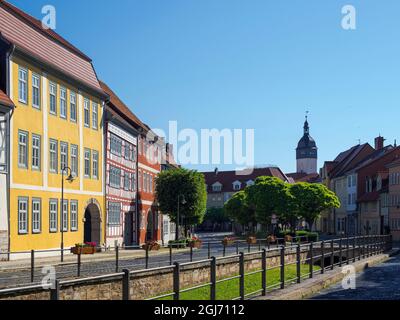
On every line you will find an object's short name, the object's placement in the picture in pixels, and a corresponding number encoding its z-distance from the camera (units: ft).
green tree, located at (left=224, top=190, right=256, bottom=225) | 289.12
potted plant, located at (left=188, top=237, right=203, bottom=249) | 131.16
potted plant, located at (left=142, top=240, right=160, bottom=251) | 131.60
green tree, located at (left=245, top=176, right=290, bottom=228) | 236.84
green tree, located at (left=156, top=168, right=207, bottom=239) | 195.83
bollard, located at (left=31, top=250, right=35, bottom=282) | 68.93
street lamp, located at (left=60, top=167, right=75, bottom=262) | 116.45
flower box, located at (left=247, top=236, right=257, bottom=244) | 131.64
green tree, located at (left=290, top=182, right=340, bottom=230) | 234.79
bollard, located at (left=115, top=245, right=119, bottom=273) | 84.89
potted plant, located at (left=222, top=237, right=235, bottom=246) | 125.18
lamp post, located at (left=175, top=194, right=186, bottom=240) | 182.90
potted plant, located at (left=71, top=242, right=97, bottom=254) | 106.21
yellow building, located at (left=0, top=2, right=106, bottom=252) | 110.32
